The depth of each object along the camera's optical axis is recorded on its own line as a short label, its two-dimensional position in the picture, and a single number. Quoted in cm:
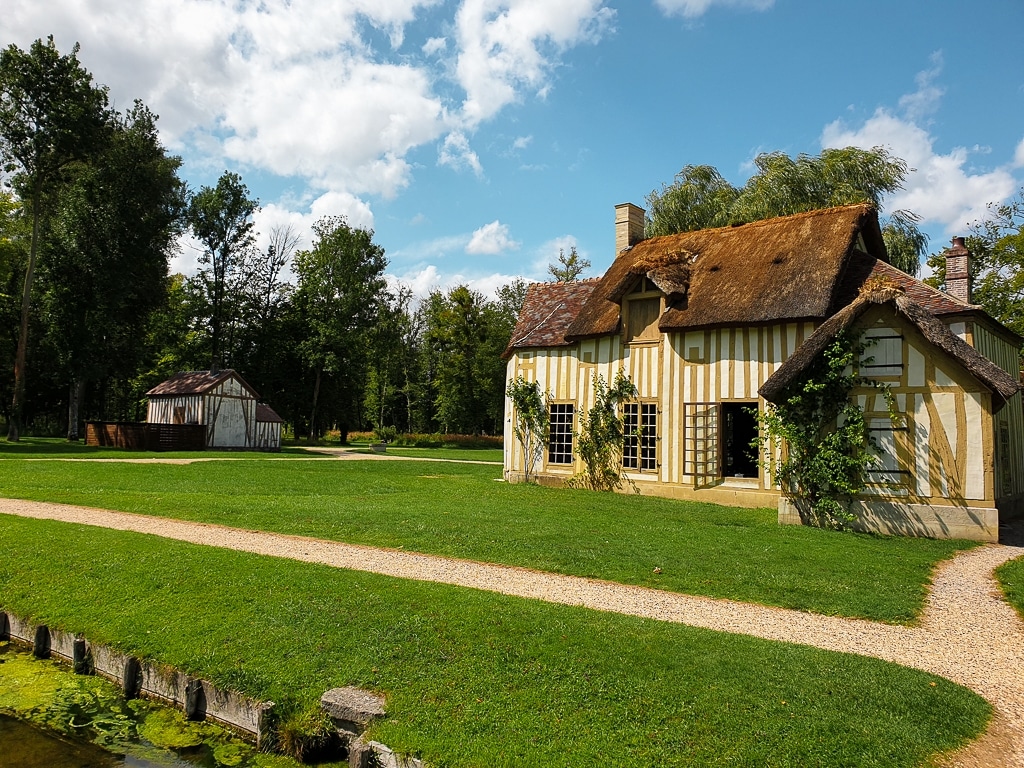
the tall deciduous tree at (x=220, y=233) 4384
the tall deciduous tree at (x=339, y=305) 4597
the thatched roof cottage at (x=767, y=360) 1231
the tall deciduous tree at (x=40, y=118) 3002
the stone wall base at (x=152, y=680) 533
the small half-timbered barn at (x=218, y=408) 3478
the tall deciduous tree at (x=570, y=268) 5375
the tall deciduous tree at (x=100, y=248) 3309
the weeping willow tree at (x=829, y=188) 2561
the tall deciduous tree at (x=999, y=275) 2894
